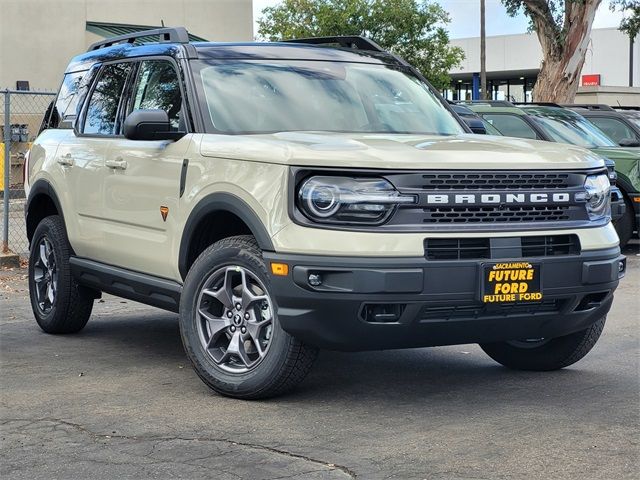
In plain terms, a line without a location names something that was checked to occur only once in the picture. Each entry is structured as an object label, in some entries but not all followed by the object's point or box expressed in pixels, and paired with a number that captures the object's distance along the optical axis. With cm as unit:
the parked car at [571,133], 1398
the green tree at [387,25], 4922
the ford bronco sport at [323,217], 541
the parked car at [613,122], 1650
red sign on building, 6150
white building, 6197
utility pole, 4232
